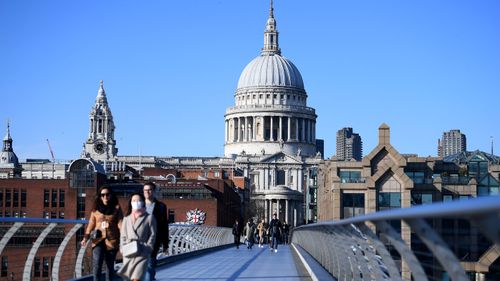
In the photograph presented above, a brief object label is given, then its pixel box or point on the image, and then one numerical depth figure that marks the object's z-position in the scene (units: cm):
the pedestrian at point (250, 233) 4494
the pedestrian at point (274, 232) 4166
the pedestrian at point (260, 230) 5059
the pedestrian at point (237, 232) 4623
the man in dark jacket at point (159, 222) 1421
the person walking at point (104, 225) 1371
